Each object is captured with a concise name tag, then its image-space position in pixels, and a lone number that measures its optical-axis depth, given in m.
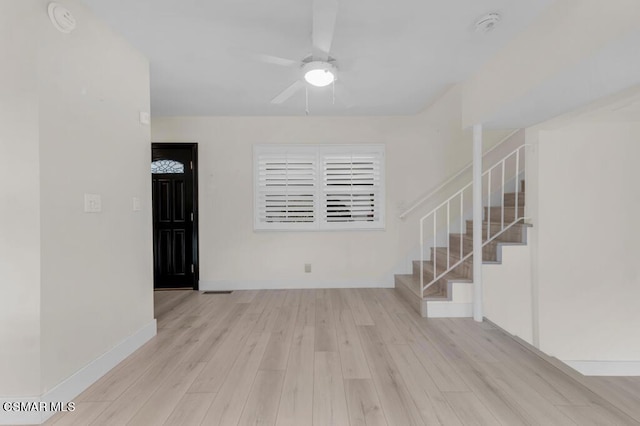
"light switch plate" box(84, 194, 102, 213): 2.05
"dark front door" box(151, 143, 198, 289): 4.54
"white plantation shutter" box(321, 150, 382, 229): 4.55
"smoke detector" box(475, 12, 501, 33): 2.17
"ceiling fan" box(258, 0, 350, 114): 1.73
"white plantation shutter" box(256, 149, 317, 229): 4.55
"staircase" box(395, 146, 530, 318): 3.29
